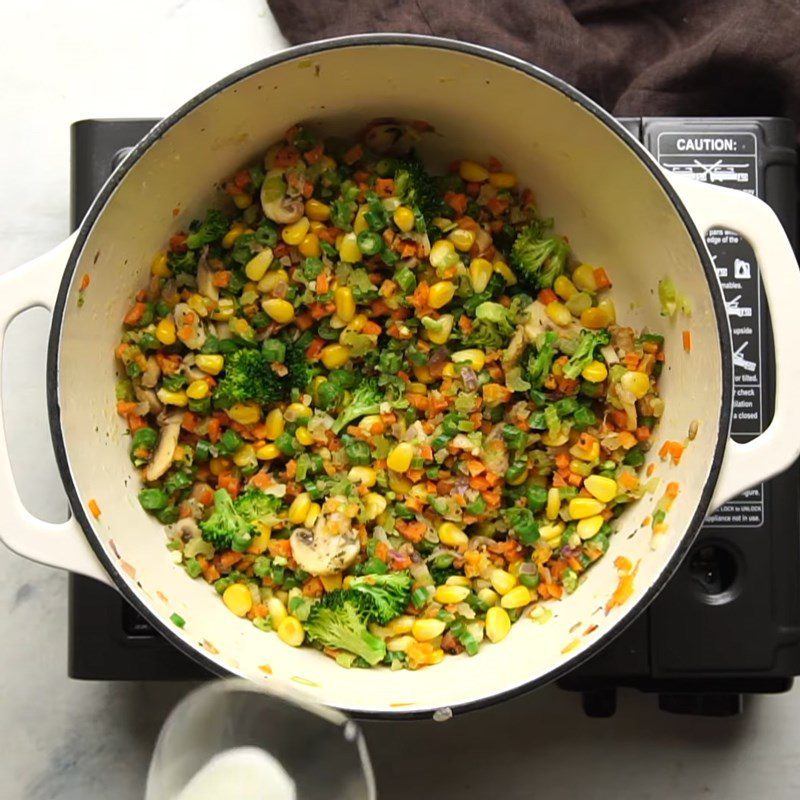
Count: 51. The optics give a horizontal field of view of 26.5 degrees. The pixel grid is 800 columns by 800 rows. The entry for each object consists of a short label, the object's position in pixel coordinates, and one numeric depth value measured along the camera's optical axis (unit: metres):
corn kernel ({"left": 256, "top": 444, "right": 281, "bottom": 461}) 0.79
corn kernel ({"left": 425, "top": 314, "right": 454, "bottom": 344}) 0.79
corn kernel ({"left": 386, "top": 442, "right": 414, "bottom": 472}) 0.79
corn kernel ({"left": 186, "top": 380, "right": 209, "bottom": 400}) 0.78
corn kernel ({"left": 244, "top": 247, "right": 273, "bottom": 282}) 0.79
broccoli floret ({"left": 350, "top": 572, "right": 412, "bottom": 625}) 0.77
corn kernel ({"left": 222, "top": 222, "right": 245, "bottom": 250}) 0.79
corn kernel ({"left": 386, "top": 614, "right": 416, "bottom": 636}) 0.78
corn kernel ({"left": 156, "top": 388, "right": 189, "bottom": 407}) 0.78
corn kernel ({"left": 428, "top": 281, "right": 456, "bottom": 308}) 0.78
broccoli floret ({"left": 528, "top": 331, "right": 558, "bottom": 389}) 0.78
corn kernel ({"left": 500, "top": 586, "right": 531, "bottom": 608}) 0.77
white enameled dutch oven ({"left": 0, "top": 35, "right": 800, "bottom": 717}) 0.70
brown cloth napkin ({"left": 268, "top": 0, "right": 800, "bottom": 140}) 0.83
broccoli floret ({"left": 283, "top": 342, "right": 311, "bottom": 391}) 0.80
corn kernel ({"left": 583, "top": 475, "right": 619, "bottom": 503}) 0.77
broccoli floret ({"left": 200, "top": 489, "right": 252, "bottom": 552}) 0.77
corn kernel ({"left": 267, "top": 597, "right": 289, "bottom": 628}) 0.78
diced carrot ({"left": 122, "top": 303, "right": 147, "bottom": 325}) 0.77
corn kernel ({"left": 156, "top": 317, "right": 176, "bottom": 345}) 0.78
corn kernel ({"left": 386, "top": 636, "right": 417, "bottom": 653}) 0.77
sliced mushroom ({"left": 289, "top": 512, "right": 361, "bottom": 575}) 0.77
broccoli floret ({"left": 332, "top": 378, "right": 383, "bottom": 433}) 0.79
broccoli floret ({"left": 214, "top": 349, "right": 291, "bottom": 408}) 0.78
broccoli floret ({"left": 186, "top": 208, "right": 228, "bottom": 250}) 0.78
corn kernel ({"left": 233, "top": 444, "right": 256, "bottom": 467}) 0.80
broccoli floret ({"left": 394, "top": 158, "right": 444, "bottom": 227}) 0.78
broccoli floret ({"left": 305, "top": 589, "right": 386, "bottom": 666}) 0.77
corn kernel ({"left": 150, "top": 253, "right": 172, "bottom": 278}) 0.78
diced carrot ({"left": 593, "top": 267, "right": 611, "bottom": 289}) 0.80
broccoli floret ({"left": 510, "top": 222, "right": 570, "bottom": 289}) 0.79
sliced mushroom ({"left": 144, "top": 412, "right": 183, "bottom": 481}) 0.78
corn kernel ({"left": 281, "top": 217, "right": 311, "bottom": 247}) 0.79
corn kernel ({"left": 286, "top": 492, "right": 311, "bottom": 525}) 0.78
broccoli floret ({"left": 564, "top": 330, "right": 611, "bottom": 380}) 0.78
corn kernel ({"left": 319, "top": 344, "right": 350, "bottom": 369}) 0.80
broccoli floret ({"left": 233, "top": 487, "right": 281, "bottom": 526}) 0.78
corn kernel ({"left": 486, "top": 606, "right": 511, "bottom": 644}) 0.77
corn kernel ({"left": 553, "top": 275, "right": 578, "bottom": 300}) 0.79
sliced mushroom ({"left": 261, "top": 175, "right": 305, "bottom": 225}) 0.78
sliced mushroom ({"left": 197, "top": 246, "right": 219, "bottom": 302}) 0.79
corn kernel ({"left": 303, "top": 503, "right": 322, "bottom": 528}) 0.79
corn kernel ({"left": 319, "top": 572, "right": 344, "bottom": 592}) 0.78
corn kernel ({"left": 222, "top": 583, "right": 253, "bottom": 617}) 0.77
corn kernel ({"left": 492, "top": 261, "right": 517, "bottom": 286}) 0.80
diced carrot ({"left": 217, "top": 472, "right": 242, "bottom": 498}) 0.80
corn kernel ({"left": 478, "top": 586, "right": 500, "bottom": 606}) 0.78
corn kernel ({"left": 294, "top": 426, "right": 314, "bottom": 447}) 0.79
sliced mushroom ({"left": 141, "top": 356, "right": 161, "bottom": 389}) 0.78
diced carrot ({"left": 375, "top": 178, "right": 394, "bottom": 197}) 0.79
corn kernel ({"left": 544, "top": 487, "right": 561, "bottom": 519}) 0.78
